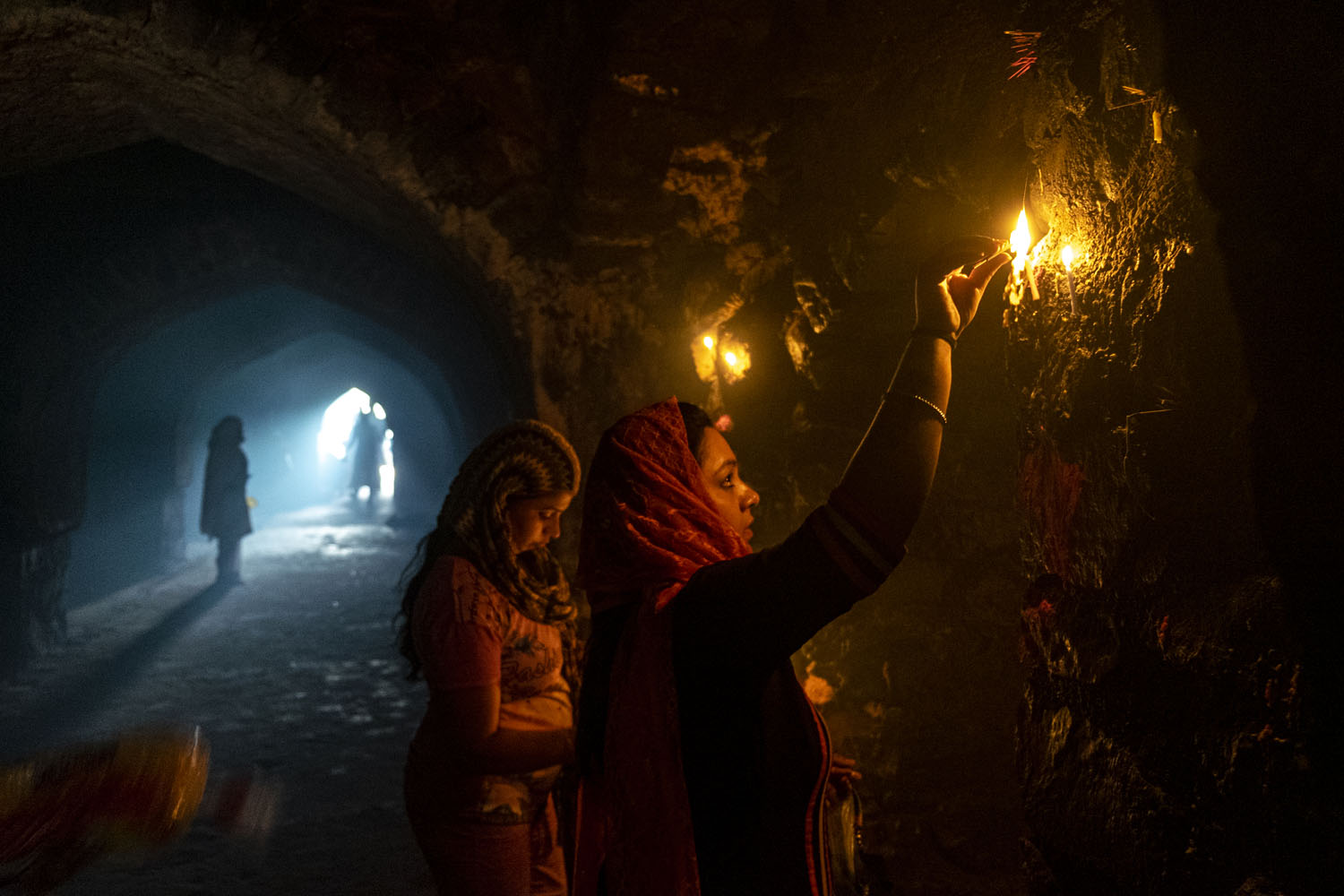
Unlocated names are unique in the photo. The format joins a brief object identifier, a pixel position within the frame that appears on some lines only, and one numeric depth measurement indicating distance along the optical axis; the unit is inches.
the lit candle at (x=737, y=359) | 172.1
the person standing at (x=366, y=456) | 954.1
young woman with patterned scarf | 78.6
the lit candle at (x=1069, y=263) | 62.4
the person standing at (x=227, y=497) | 429.1
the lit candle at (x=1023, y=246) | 69.6
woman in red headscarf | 41.8
